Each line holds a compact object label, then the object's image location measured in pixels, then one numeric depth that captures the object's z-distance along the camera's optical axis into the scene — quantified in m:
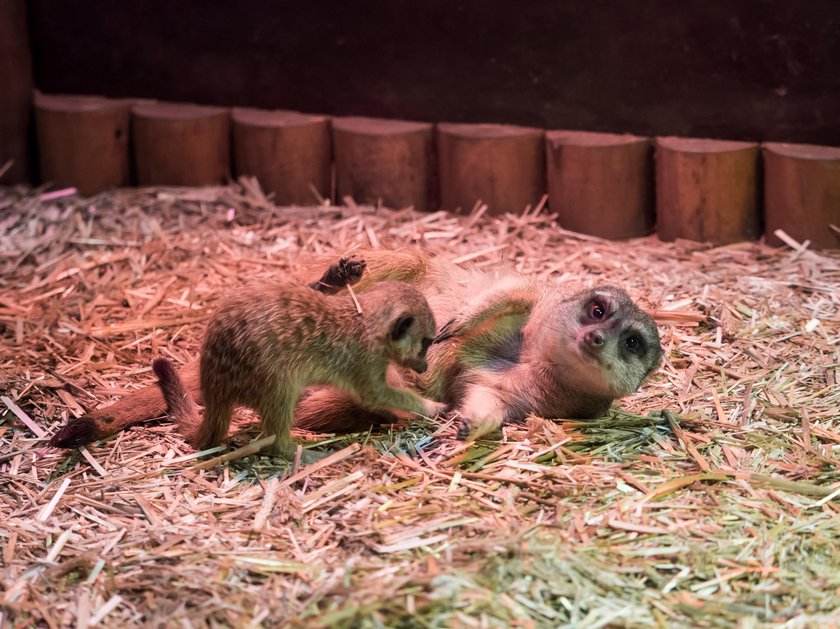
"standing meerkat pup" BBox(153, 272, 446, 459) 3.83
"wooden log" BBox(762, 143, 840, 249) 5.75
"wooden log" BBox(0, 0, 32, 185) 6.83
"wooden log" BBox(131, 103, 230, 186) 6.76
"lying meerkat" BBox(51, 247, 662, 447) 4.24
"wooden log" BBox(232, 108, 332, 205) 6.66
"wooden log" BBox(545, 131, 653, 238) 6.16
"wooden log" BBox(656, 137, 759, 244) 5.95
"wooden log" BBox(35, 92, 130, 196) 6.78
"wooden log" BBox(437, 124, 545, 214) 6.34
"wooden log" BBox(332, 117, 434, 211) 6.54
